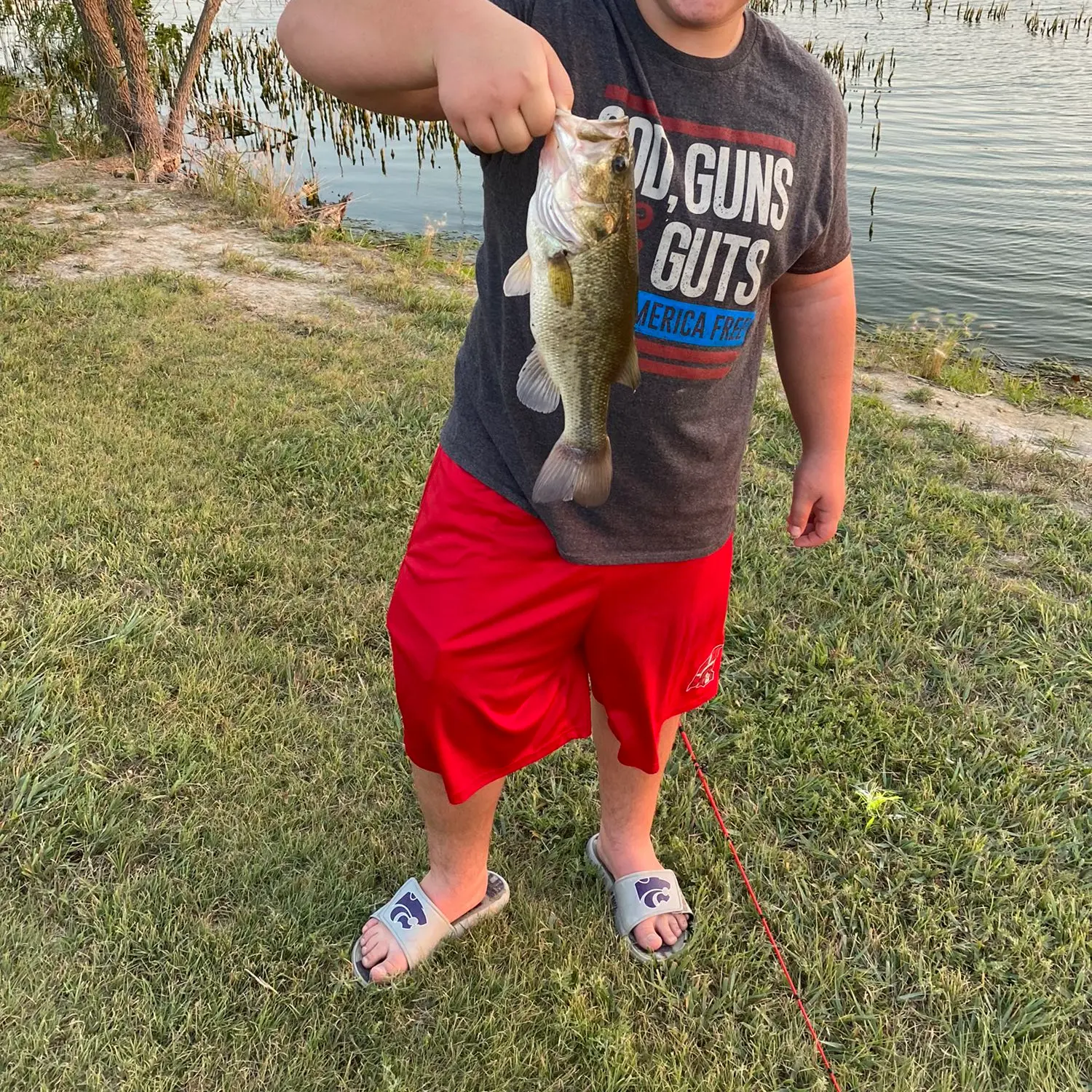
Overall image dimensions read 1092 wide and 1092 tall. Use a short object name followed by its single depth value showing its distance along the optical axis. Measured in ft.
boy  4.68
